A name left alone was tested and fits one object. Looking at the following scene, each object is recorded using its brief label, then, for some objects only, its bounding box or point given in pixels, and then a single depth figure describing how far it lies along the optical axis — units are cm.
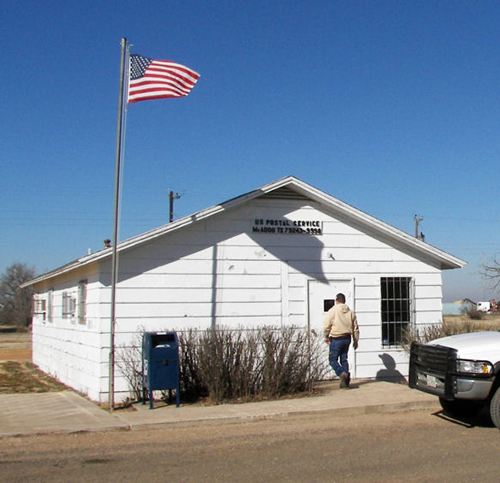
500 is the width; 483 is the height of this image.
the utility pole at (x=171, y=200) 4050
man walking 1273
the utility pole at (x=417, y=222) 5446
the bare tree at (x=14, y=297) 6511
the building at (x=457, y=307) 6112
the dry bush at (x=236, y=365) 1162
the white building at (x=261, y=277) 1291
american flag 1168
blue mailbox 1106
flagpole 1130
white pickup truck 888
